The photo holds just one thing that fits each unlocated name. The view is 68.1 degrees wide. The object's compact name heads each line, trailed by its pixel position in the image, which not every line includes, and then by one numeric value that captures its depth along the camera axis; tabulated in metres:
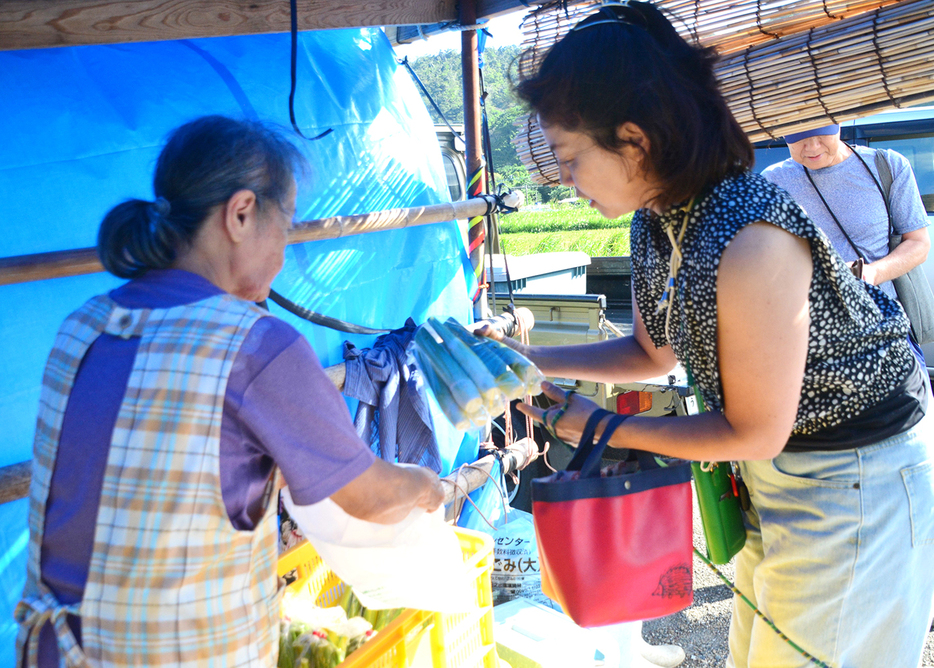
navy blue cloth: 2.26
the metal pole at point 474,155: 2.97
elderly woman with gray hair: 0.98
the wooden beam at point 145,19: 1.50
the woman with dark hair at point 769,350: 1.26
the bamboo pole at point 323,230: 1.68
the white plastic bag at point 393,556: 1.13
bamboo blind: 1.97
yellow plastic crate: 1.56
